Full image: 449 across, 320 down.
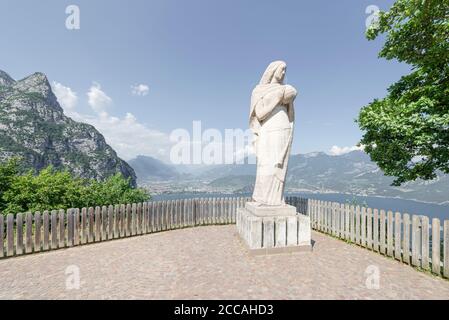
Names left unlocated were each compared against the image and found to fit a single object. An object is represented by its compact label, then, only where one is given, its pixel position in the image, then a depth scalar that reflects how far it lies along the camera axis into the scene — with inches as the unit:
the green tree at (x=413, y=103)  278.5
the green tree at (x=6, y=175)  349.7
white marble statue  271.6
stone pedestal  245.4
